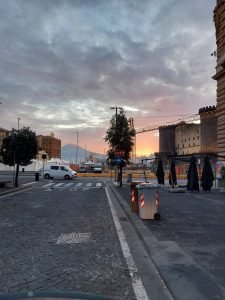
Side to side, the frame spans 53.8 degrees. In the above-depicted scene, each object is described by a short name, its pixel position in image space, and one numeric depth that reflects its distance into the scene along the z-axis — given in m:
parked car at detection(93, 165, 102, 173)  48.72
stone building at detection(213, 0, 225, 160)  15.91
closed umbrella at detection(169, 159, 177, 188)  17.68
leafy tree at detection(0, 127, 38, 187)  18.36
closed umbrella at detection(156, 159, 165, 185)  18.96
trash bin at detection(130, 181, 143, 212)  8.78
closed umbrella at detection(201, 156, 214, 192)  15.67
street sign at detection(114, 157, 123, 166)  20.92
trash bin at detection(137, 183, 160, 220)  7.39
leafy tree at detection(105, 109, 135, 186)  22.83
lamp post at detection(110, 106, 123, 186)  20.59
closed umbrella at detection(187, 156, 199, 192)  15.83
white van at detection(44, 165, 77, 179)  30.85
